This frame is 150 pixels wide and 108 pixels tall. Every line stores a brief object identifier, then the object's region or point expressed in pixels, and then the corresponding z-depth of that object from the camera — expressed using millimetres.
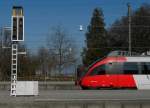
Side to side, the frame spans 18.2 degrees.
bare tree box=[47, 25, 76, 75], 93312
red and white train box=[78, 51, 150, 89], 35125
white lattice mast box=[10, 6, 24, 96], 20750
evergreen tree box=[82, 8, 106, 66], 97569
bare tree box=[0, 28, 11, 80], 85912
